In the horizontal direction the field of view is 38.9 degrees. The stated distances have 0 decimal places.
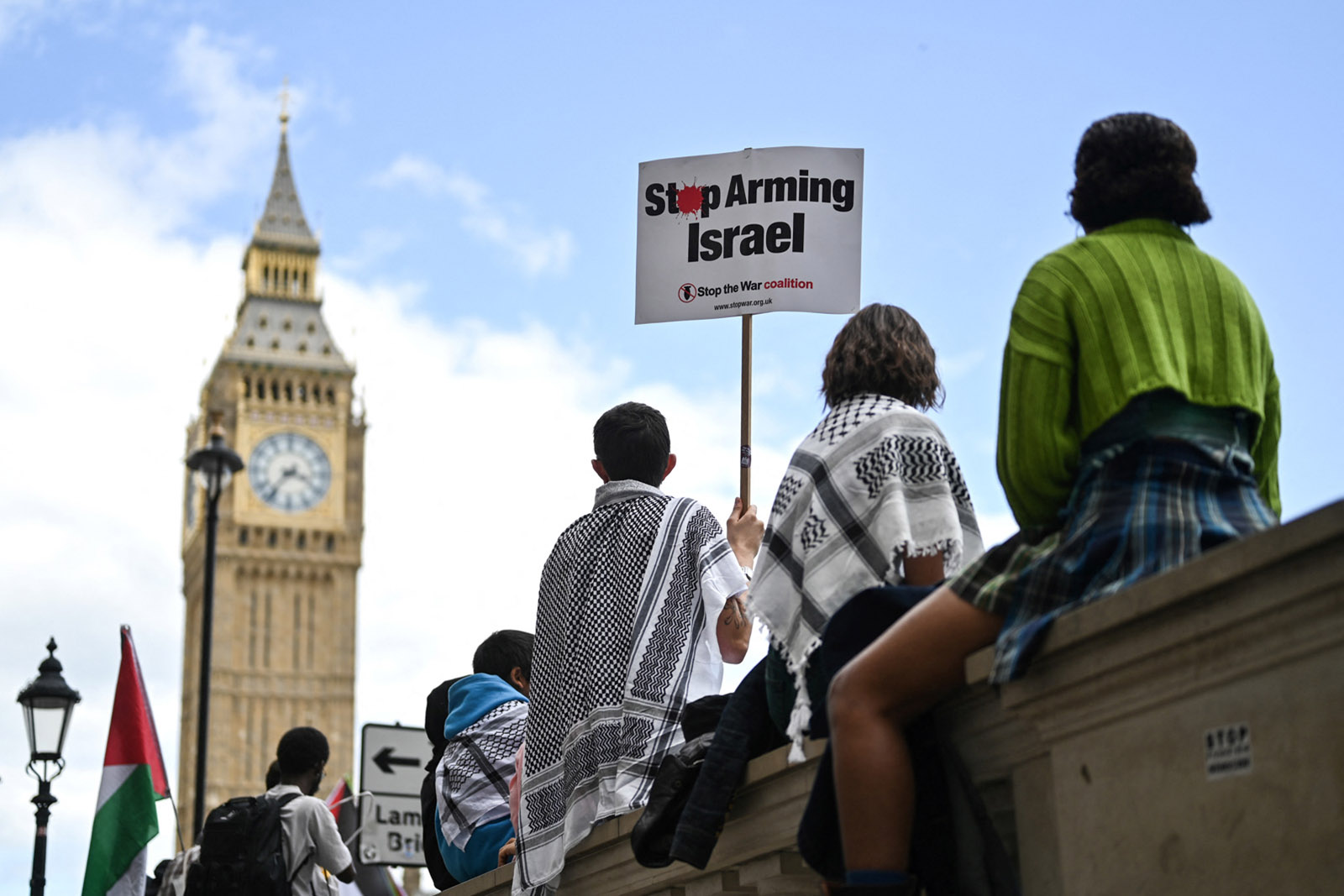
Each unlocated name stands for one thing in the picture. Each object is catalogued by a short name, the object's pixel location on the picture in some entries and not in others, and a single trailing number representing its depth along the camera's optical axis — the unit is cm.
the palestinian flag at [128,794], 923
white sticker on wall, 233
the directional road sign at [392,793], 1069
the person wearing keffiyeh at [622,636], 445
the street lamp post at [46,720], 1171
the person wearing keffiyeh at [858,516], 343
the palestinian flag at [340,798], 1241
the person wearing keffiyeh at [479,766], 559
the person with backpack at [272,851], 567
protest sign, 551
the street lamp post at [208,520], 1460
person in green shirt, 272
